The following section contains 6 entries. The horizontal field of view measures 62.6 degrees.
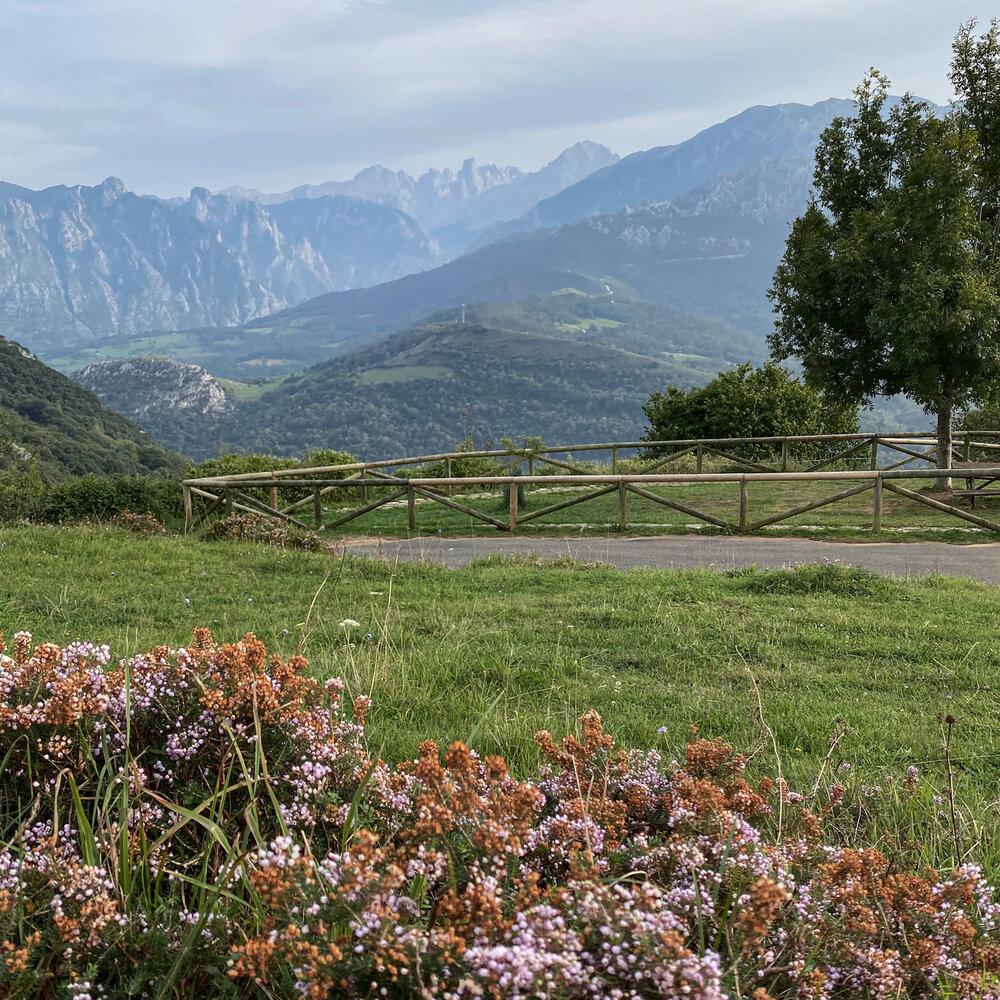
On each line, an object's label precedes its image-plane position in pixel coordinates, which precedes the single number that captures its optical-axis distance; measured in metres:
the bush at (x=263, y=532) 10.47
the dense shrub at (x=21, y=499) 14.34
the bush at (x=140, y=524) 11.33
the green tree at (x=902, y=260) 13.17
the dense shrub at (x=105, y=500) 14.91
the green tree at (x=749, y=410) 21.45
